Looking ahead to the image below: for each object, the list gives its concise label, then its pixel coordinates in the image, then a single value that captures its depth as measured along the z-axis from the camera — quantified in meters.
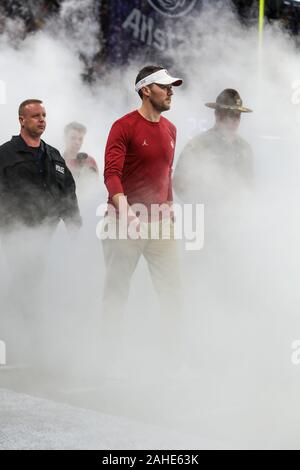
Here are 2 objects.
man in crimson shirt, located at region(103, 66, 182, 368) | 13.18
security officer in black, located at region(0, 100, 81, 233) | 14.83
